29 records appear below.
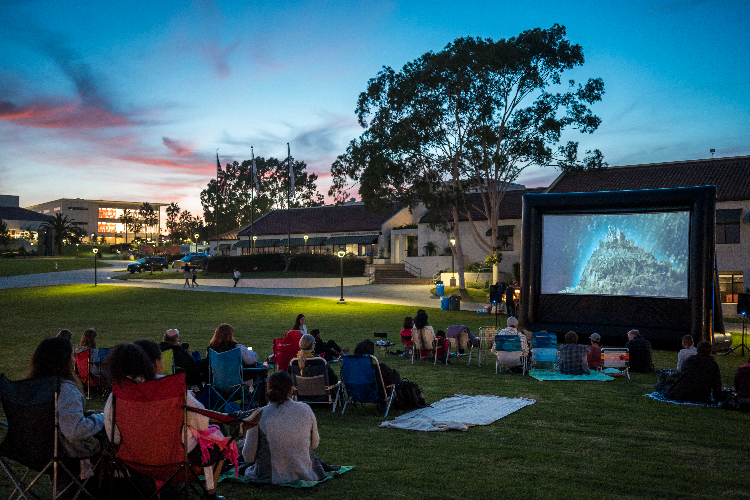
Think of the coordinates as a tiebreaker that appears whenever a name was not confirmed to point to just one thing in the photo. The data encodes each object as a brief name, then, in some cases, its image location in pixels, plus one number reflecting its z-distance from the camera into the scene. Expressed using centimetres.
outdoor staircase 3766
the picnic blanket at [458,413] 680
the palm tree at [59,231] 7306
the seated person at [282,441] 482
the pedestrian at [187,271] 3509
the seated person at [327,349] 1095
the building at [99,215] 12575
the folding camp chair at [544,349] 1130
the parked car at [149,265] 4784
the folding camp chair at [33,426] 396
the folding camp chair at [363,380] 757
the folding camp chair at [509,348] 1094
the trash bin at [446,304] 2462
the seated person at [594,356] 1115
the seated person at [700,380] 835
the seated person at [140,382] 399
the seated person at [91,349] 830
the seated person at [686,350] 955
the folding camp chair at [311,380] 743
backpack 789
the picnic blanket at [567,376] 1034
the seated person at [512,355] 1102
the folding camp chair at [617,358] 1088
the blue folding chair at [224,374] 702
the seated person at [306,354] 743
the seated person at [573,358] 1061
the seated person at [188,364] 700
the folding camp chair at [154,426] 394
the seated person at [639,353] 1127
